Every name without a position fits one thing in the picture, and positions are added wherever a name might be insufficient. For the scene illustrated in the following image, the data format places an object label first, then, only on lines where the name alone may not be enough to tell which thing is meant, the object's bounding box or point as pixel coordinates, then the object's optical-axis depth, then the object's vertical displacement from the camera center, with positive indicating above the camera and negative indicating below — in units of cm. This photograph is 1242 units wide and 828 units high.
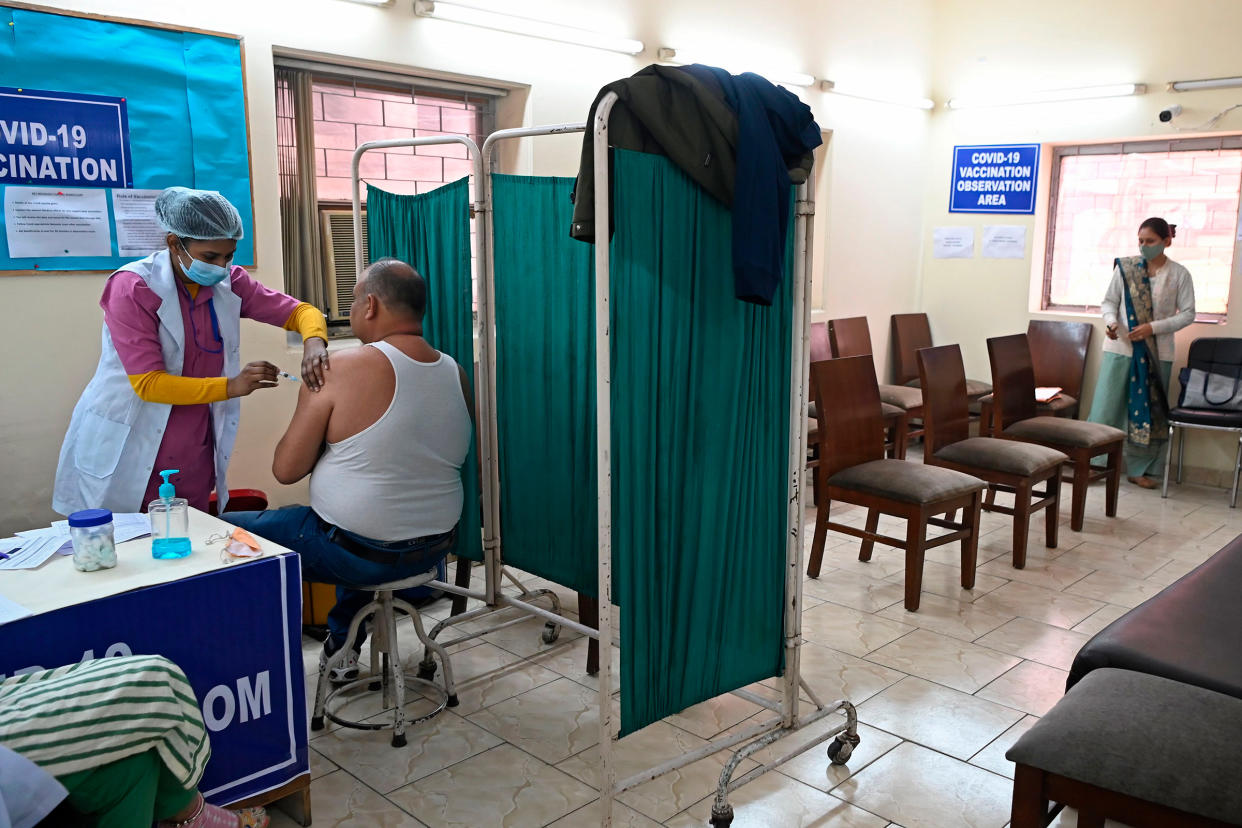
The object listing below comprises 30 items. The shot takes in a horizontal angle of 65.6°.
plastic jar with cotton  205 -60
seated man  256 -52
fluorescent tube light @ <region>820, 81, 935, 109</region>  582 +101
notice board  298 +40
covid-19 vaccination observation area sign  623 +51
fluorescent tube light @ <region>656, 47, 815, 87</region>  486 +101
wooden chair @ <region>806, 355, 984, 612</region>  371 -88
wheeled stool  269 -120
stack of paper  212 -66
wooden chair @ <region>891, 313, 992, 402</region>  649 -59
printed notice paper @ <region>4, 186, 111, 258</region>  301 +10
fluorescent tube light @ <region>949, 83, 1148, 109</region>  575 +99
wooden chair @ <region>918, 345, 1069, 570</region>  420 -87
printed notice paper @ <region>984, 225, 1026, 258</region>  632 +10
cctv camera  559 +83
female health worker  260 -32
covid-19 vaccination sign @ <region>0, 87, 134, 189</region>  296 +36
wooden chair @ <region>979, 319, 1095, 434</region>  596 -62
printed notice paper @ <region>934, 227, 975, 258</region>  658 +9
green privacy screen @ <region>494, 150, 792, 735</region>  208 -41
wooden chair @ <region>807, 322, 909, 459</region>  532 -88
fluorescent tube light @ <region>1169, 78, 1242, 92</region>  541 +97
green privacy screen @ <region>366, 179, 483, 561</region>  305 +0
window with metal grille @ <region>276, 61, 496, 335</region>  374 +42
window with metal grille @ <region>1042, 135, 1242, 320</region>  568 +29
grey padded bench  174 -93
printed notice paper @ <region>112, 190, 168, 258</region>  321 +11
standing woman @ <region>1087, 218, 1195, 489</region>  546 -49
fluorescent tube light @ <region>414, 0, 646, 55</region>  390 +99
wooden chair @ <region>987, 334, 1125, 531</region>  471 -85
